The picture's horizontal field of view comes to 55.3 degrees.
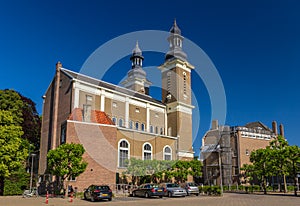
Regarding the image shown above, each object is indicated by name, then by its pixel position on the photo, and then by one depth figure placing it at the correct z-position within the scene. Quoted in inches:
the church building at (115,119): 1365.7
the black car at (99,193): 893.8
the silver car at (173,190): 1058.7
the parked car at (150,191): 1004.5
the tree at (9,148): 1157.7
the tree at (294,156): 1206.6
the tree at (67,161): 1072.2
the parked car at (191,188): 1179.0
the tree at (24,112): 1612.9
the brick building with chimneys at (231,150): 2030.0
